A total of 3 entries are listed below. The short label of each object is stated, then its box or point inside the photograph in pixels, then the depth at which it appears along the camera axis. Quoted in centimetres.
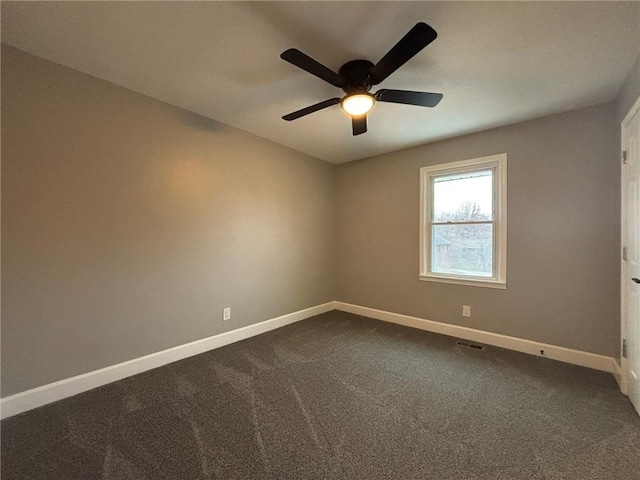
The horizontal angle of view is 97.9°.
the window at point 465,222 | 314
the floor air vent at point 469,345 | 306
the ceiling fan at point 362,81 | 162
